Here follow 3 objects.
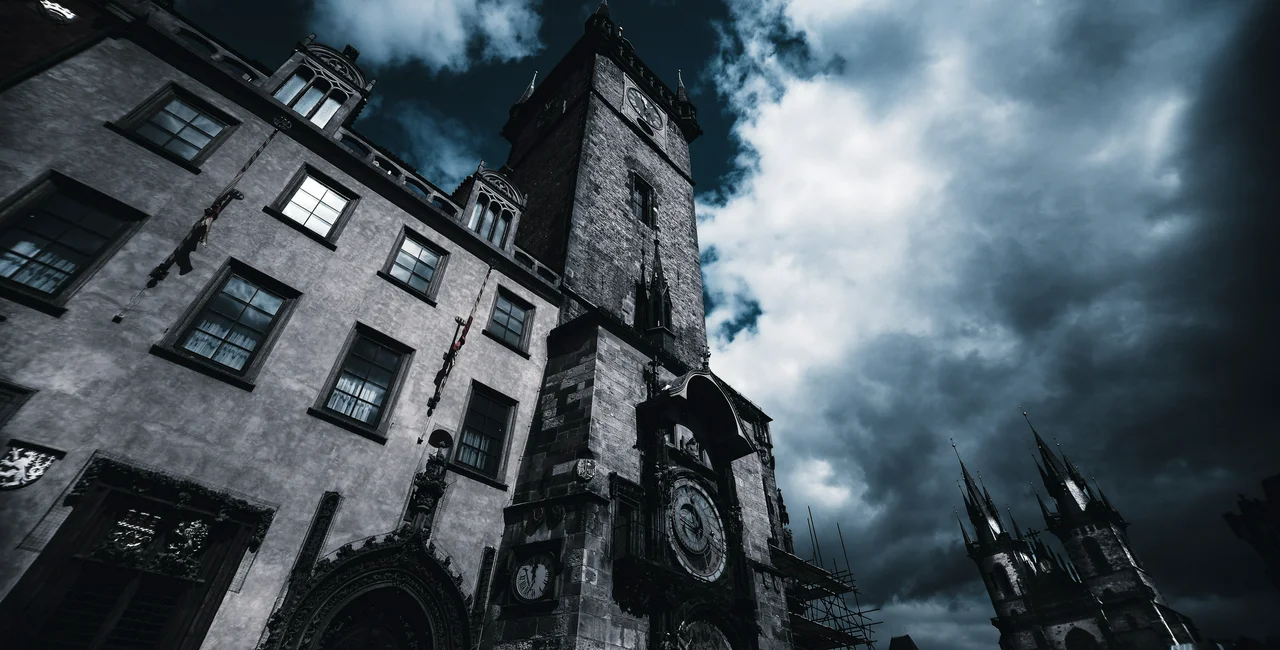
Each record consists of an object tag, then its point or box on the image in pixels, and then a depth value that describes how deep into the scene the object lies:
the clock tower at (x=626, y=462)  10.10
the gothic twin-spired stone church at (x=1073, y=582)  44.88
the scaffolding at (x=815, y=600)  18.12
